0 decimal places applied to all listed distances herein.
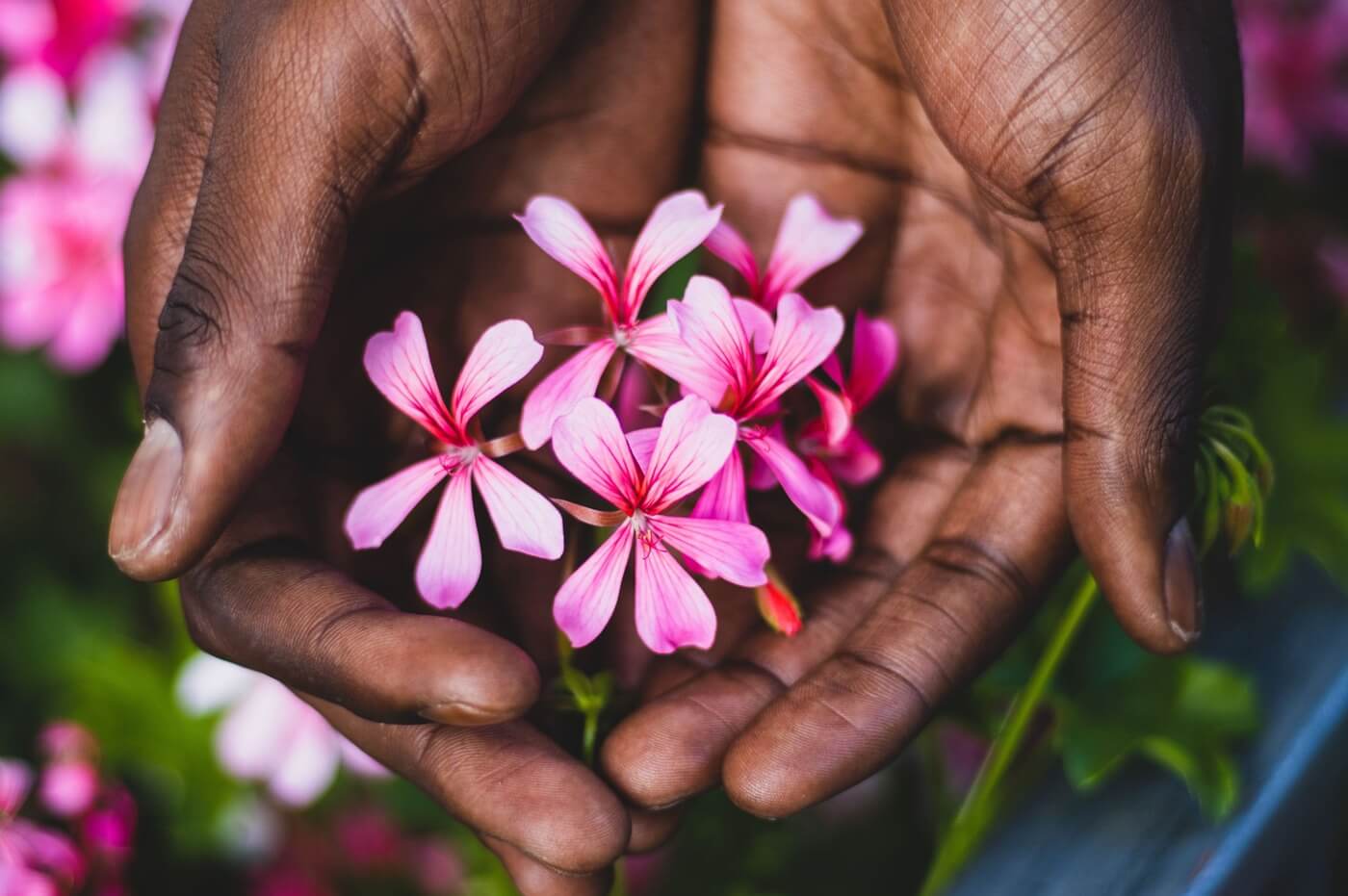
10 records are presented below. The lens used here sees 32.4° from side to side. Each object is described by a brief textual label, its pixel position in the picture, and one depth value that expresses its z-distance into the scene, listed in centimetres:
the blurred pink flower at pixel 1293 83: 39
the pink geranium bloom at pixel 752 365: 29
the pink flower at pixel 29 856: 31
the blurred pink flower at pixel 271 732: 36
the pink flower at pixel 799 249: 32
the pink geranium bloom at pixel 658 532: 28
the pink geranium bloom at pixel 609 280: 29
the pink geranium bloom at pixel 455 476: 29
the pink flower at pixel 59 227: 37
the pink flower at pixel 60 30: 37
